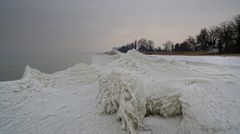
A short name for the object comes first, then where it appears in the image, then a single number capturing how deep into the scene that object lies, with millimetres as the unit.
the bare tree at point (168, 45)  73888
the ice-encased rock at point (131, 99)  2500
